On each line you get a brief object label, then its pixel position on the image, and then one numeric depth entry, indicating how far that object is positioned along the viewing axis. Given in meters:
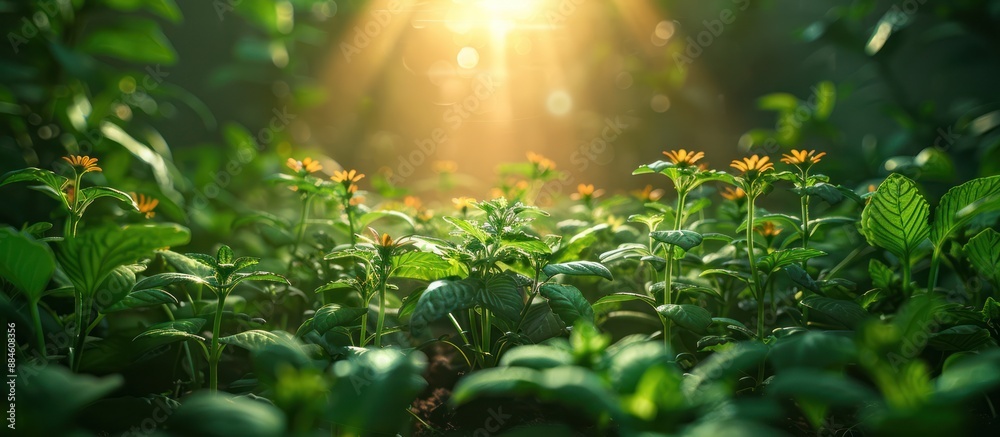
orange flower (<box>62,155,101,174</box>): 0.93
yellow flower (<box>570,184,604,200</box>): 1.44
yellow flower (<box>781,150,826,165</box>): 0.99
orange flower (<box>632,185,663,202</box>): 1.35
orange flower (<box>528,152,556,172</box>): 1.60
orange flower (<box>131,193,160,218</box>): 1.22
